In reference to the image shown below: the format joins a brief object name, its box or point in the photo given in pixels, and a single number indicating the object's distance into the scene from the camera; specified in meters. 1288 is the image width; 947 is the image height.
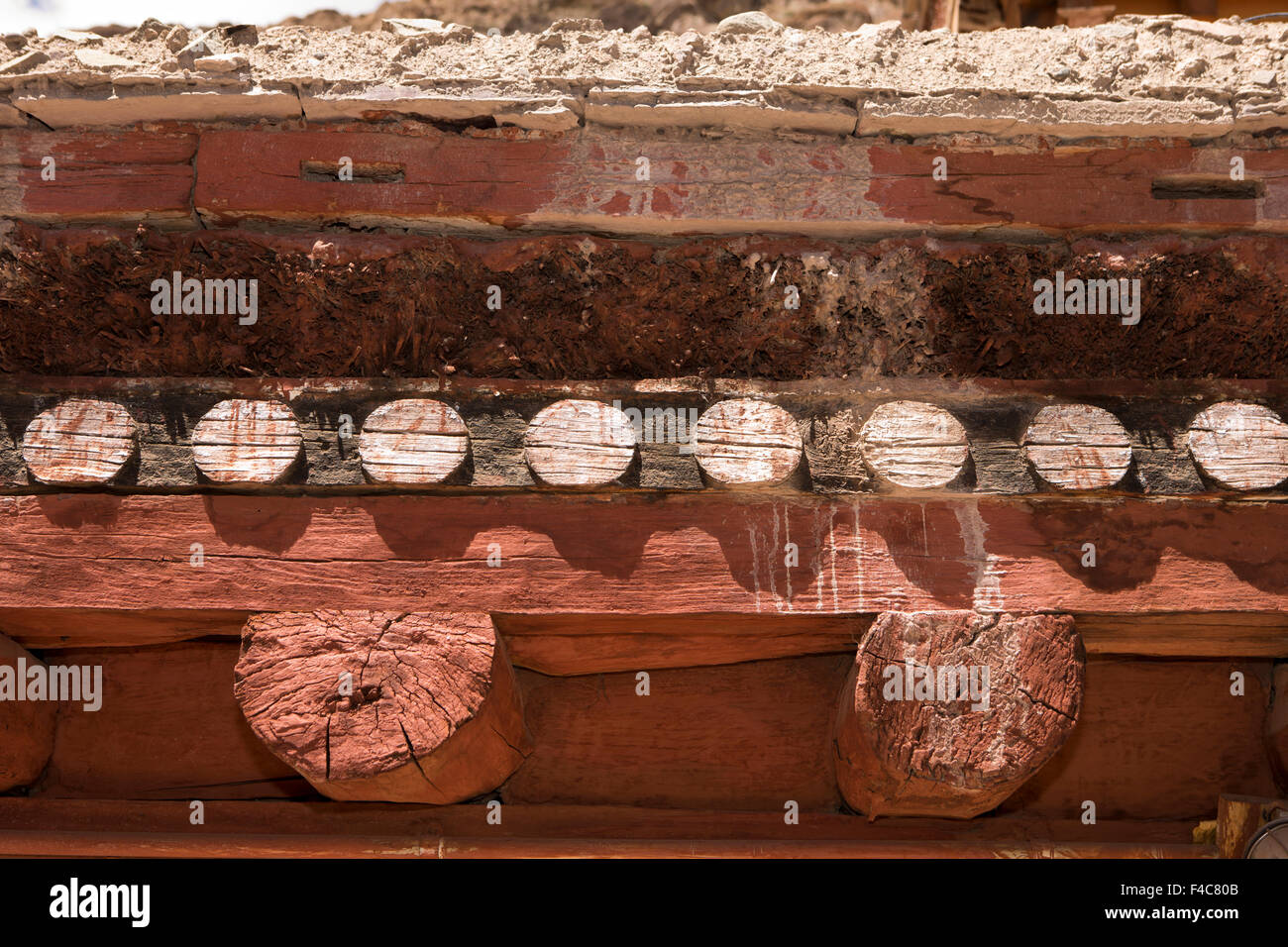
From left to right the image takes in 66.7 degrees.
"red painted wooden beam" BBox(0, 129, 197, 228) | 1.90
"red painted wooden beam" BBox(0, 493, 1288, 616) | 1.74
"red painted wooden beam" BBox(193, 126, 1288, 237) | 1.88
